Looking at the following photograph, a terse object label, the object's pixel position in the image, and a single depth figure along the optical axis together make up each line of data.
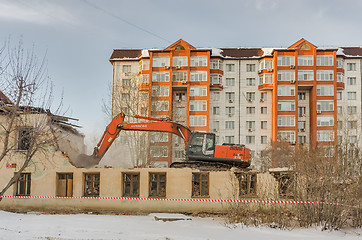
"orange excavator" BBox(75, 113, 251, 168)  19.58
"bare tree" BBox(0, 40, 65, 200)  14.39
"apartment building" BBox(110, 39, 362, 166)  47.44
